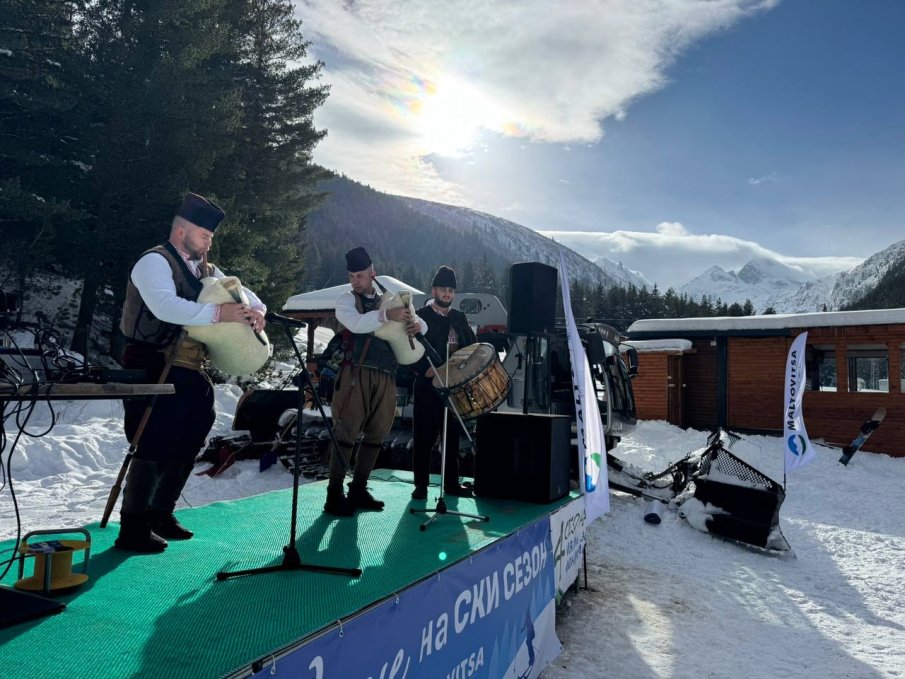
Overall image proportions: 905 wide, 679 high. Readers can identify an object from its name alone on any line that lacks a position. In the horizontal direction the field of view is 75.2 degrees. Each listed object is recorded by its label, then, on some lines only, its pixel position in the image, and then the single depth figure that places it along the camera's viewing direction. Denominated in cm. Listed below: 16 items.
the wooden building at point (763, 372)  1456
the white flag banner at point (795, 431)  869
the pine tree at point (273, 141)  1936
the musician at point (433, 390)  498
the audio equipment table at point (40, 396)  225
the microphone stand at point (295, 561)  290
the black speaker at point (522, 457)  504
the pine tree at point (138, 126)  1487
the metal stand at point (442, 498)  424
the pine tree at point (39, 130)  1363
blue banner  226
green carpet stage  207
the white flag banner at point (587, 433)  514
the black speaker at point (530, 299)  779
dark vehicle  852
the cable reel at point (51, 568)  252
